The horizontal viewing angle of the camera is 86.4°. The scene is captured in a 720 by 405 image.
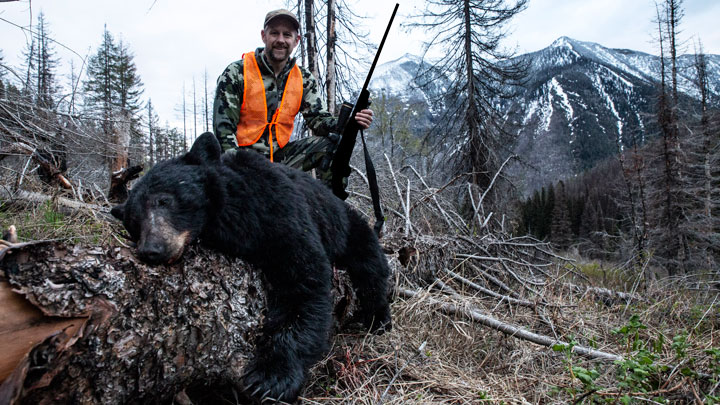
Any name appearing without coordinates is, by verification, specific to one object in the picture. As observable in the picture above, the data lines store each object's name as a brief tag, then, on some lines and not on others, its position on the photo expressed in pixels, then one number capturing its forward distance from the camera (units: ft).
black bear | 5.50
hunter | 11.97
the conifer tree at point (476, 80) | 44.01
